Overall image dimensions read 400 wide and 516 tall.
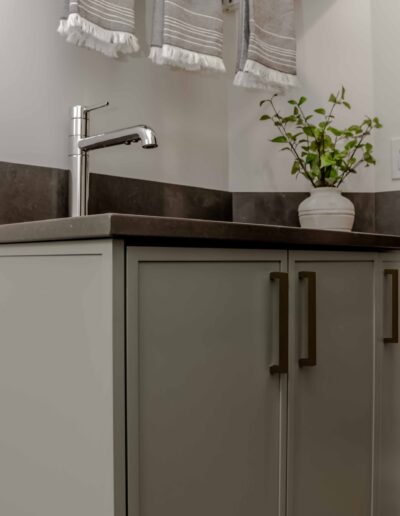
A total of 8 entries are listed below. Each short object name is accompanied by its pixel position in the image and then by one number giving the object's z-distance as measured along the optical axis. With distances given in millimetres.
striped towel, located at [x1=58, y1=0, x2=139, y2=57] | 1265
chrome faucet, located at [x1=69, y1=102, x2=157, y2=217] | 1348
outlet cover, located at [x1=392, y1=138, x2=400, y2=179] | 1826
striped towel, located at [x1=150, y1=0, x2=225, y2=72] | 1428
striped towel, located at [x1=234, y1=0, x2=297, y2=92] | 1610
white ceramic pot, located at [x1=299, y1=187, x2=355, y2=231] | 1684
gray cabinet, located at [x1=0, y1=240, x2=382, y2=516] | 875
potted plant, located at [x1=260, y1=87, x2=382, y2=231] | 1686
